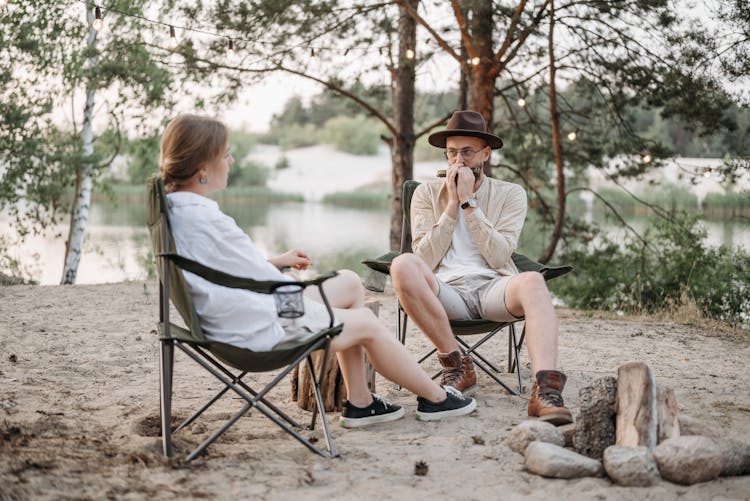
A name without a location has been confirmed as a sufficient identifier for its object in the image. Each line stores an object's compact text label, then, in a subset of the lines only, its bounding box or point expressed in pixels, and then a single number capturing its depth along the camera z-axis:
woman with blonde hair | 2.35
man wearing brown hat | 2.87
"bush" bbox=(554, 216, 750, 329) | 6.19
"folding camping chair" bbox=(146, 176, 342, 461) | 2.26
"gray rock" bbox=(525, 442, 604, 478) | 2.23
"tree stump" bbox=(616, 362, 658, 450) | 2.31
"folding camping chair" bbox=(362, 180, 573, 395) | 3.14
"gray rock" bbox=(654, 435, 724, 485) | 2.15
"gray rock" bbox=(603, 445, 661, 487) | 2.15
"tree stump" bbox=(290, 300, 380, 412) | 3.00
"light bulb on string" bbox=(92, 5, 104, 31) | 4.63
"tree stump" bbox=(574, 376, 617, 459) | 2.40
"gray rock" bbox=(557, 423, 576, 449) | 2.51
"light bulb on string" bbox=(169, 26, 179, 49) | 5.02
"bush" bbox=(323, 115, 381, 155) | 38.72
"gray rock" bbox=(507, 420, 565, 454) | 2.47
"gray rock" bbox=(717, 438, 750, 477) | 2.22
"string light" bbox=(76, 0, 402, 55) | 6.79
